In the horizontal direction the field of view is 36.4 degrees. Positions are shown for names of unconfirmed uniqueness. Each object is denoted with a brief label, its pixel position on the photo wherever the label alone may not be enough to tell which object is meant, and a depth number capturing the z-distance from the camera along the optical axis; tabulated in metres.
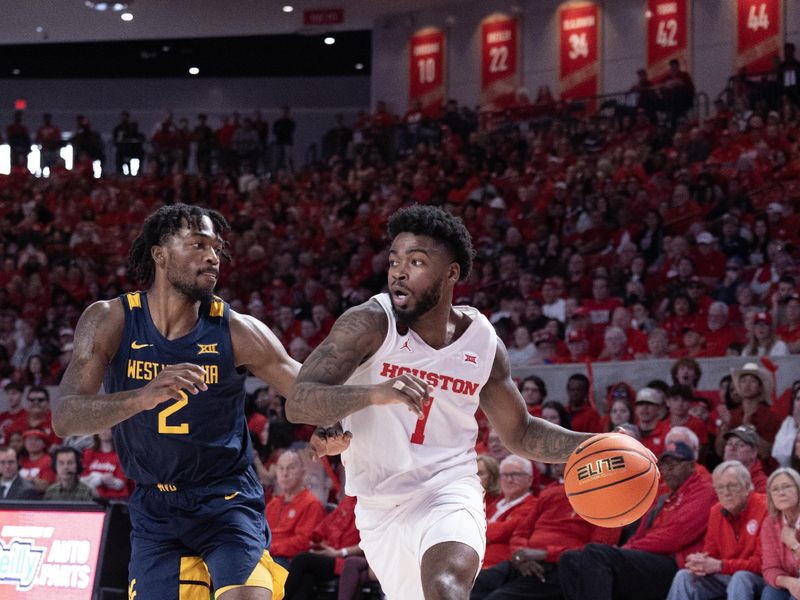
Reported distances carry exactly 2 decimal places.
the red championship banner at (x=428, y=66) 24.95
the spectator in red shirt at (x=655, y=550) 7.54
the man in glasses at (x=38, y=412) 12.04
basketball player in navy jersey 4.61
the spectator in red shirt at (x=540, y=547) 7.96
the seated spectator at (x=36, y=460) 10.76
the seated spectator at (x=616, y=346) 11.18
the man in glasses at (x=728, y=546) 7.23
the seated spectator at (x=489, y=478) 8.62
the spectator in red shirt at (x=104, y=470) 10.53
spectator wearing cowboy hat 8.75
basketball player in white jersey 4.45
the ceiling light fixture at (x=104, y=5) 19.39
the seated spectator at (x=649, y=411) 9.10
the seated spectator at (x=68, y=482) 9.79
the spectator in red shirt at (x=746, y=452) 8.00
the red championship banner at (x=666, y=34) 21.48
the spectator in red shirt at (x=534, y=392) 9.87
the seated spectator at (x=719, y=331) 11.05
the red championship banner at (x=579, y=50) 22.72
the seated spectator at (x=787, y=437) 8.23
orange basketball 4.48
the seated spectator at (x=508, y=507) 8.37
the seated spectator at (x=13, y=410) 12.40
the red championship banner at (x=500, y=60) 23.88
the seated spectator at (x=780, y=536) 6.95
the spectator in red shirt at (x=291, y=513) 8.97
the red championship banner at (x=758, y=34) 20.33
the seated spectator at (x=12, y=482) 10.16
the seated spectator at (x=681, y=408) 8.99
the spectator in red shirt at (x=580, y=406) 9.59
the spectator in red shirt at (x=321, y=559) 8.71
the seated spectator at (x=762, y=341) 10.26
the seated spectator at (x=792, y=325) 10.36
